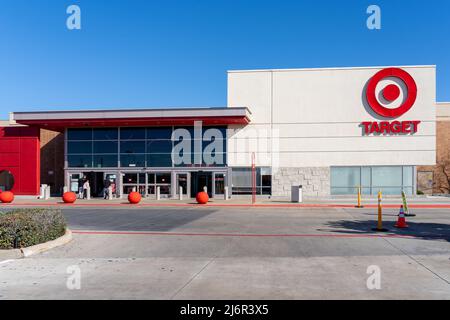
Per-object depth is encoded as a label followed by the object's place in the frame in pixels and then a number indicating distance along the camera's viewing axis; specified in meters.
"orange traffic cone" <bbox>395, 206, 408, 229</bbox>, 14.78
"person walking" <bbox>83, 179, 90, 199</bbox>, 31.39
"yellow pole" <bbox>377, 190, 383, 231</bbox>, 14.19
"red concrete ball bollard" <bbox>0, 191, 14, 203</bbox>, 27.66
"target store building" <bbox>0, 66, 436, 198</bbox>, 30.98
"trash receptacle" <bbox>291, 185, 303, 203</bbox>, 27.12
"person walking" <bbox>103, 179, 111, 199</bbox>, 31.61
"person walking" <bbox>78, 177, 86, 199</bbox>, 32.75
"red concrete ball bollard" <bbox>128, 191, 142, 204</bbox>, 27.00
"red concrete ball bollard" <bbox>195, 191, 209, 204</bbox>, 26.50
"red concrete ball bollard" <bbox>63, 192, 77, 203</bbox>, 27.22
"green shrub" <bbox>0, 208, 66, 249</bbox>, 10.19
